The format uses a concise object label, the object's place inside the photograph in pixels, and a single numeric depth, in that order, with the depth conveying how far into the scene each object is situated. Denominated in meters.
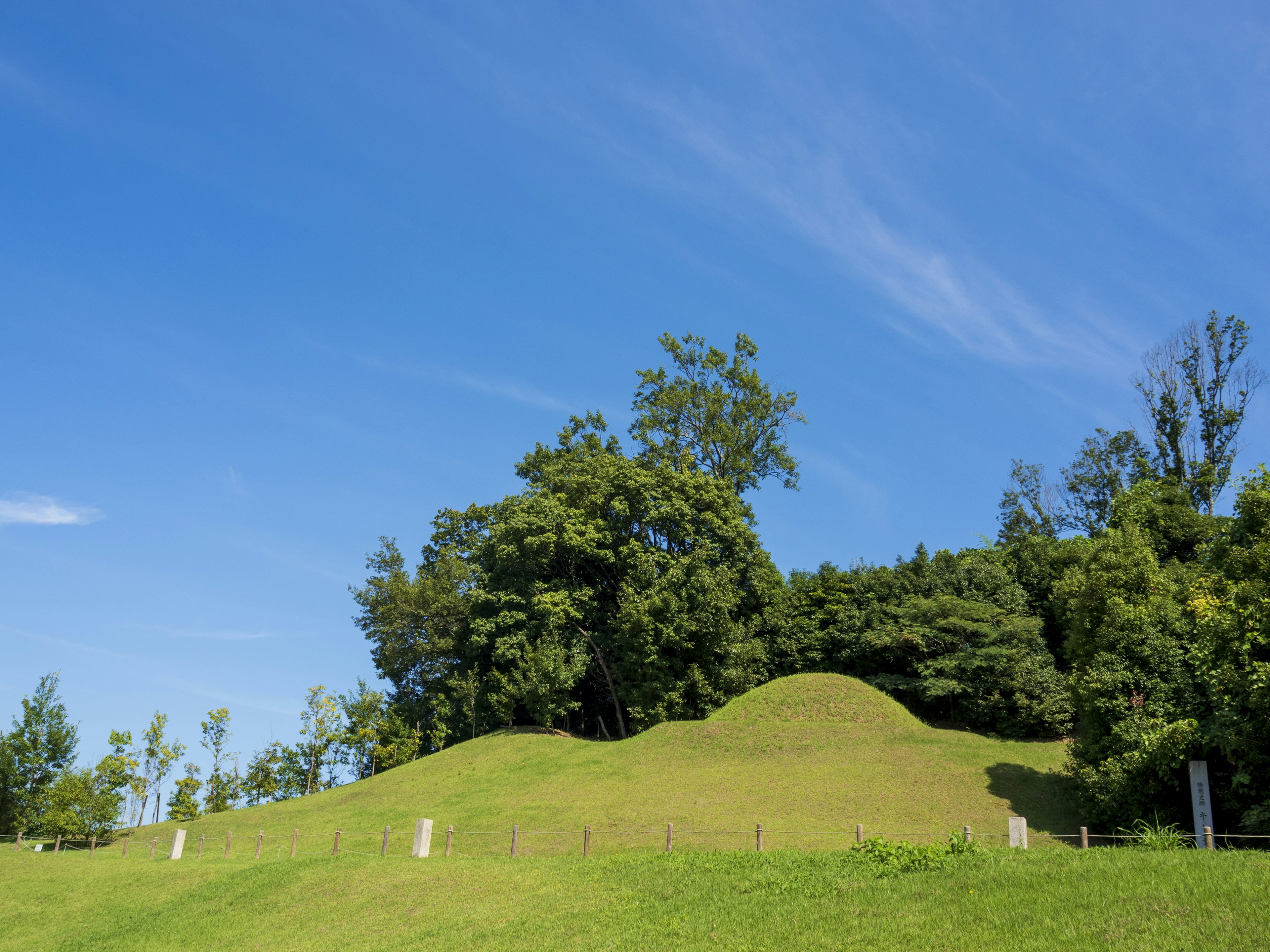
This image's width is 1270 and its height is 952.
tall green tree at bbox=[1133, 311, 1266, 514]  52.22
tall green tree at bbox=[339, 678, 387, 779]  50.59
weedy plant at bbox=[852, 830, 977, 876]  16.28
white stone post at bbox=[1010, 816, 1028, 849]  18.45
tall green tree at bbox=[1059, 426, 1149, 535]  56.41
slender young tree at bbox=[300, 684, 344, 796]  50.16
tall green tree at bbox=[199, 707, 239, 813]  46.22
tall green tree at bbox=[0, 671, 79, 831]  40.75
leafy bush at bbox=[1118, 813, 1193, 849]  16.75
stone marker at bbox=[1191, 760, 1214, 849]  21.12
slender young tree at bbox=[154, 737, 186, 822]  44.41
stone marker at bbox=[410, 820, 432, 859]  24.05
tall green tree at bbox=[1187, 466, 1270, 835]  19.89
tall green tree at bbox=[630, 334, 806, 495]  53.78
